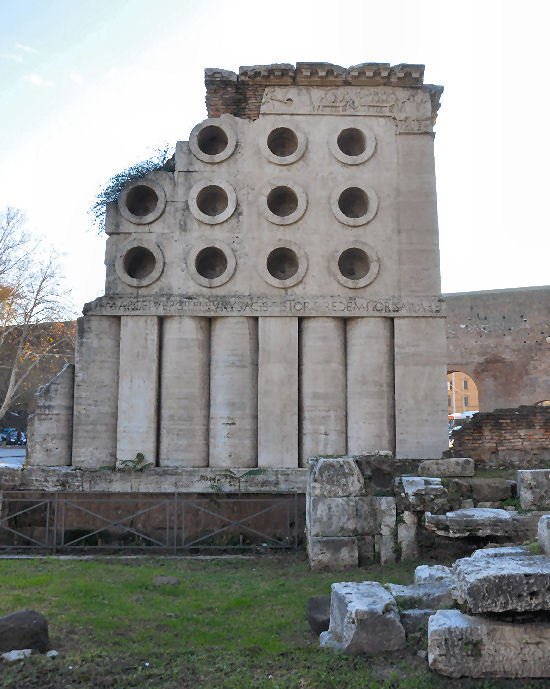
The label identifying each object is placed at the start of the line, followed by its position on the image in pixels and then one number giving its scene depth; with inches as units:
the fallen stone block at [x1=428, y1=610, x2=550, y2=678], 214.8
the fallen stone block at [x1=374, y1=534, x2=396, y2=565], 394.3
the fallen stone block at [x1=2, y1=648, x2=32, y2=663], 236.4
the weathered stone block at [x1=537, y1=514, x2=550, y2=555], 250.7
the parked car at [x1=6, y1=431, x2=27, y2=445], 1654.8
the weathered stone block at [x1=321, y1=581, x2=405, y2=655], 243.6
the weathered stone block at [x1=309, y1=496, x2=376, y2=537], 399.2
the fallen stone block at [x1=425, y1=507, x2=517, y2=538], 364.8
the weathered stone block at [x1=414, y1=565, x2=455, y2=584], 300.7
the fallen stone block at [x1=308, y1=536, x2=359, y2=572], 391.9
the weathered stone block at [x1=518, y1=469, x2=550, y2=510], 383.9
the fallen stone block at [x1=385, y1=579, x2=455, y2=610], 268.1
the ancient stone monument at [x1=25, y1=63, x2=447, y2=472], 544.7
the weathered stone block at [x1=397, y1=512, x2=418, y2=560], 393.4
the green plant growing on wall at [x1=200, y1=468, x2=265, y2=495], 523.8
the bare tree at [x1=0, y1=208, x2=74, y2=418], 973.8
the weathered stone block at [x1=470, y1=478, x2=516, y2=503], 406.0
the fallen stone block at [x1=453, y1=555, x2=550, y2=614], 214.5
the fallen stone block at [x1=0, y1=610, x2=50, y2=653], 245.4
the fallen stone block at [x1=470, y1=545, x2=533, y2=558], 254.2
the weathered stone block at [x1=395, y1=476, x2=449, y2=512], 391.2
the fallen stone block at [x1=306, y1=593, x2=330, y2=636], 275.4
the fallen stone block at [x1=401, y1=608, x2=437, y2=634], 252.7
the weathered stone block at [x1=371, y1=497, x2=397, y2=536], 398.9
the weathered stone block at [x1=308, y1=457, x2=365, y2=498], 404.2
